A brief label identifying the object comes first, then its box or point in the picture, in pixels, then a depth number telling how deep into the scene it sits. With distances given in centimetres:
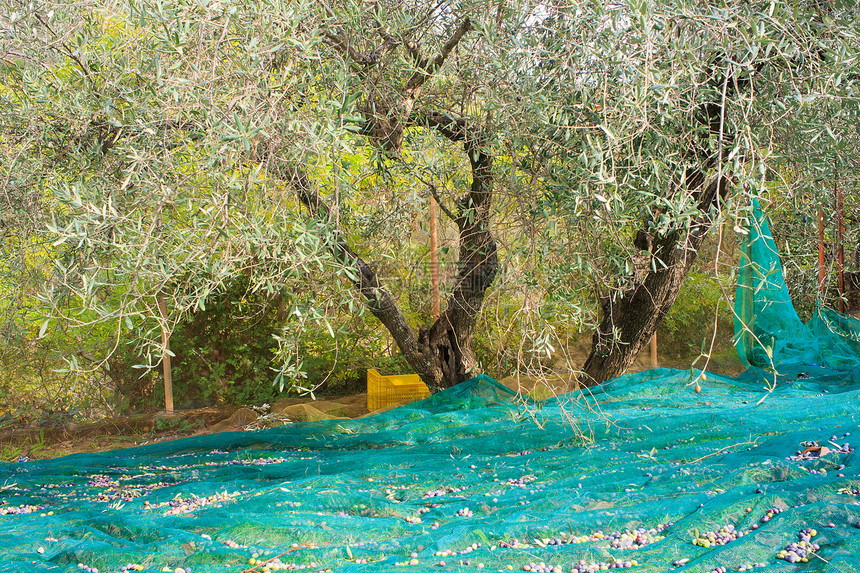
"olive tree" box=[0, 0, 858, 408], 251
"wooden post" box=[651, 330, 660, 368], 735
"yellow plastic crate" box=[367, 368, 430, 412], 659
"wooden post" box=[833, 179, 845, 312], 529
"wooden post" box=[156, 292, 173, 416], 672
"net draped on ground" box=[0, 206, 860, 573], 259
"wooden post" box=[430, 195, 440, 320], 645
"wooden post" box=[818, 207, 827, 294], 617
